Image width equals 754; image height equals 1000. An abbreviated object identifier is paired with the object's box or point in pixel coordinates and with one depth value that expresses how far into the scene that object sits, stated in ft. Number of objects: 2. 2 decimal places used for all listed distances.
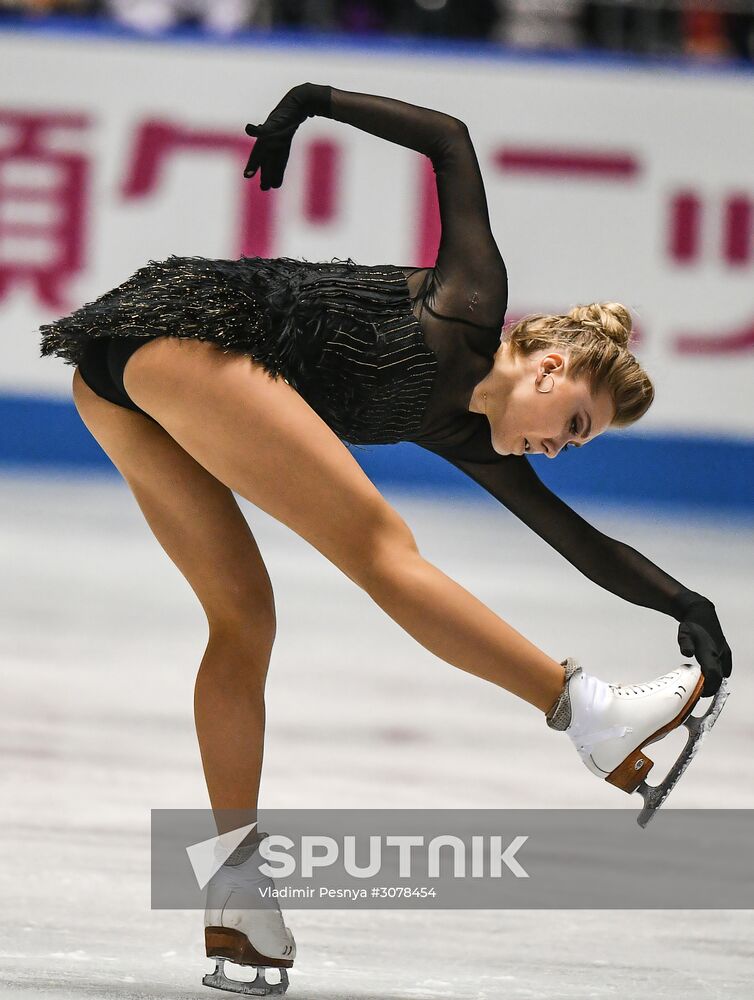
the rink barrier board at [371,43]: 109.36
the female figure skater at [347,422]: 48.94
